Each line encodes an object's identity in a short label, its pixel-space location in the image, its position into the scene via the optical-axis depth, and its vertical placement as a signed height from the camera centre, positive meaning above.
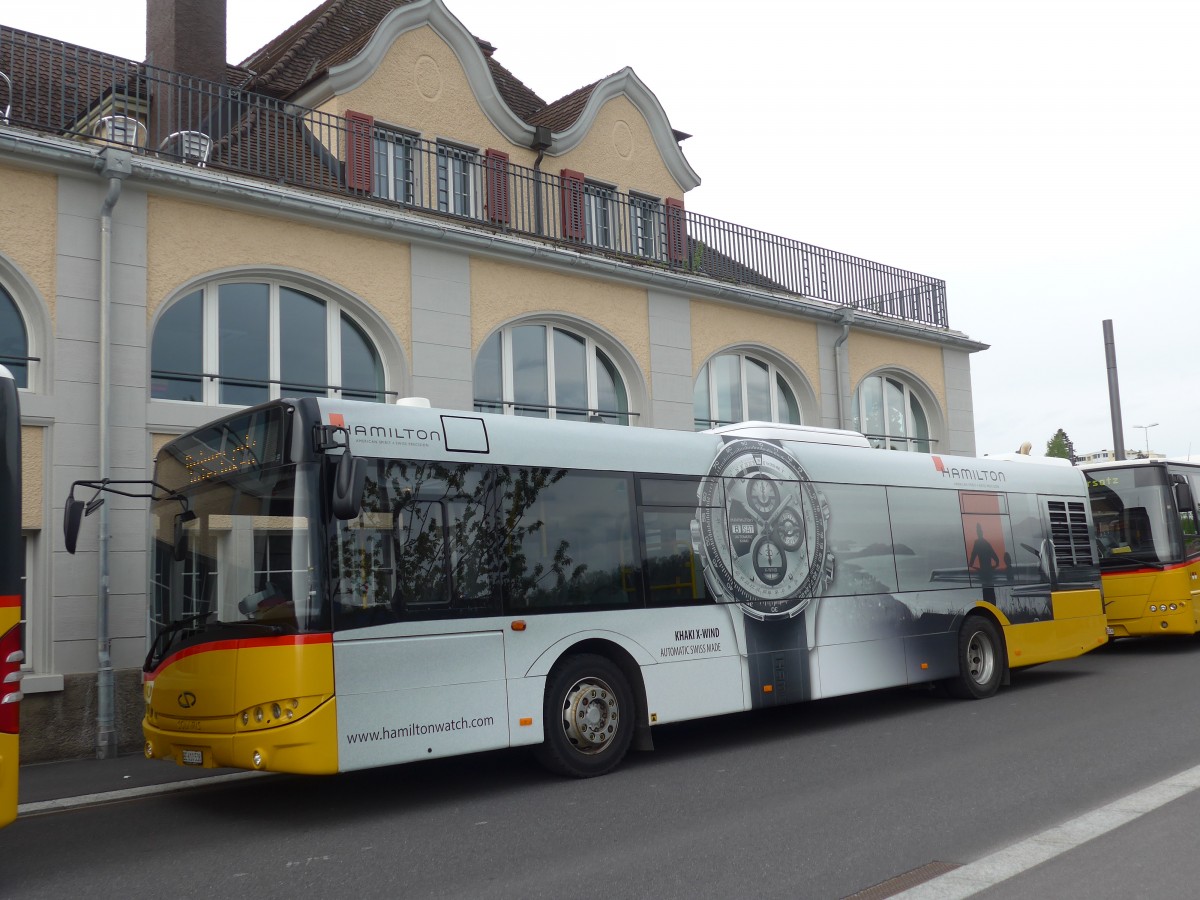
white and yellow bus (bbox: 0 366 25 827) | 5.86 +0.12
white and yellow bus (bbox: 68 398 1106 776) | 7.22 +0.05
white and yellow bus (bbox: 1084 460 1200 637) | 16.33 +0.21
